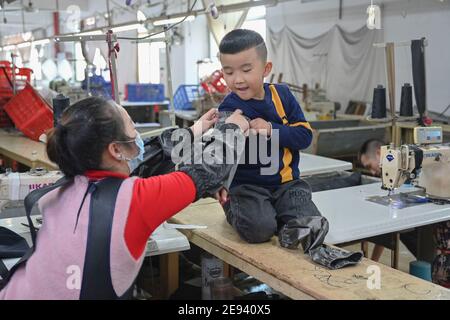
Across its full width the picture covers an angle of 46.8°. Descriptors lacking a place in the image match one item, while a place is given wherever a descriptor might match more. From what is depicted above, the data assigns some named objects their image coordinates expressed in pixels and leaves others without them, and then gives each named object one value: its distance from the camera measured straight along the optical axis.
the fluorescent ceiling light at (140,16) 4.80
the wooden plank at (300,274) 1.43
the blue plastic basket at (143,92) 7.69
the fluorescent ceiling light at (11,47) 8.89
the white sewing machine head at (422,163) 2.26
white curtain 7.11
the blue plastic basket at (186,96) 7.86
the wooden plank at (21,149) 3.45
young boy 1.84
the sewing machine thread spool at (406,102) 3.36
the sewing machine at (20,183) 1.95
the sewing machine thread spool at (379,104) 3.61
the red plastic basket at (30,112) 4.21
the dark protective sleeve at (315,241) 1.64
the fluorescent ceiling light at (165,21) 4.50
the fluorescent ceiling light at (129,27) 4.59
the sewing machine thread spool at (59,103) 3.16
